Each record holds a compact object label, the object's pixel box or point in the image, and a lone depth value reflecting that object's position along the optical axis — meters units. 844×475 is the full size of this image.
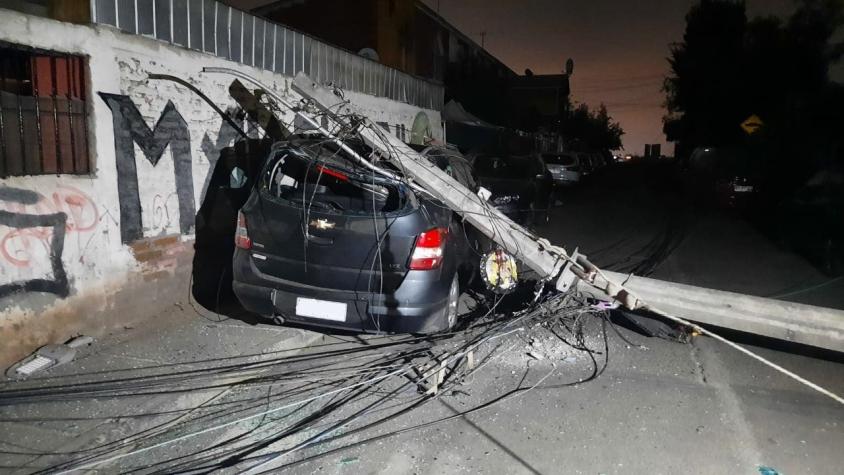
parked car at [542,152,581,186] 20.88
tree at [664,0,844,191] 21.36
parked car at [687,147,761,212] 18.05
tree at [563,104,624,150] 57.94
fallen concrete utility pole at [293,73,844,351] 4.63
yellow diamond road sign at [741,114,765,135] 20.38
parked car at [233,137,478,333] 4.46
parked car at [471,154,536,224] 10.86
